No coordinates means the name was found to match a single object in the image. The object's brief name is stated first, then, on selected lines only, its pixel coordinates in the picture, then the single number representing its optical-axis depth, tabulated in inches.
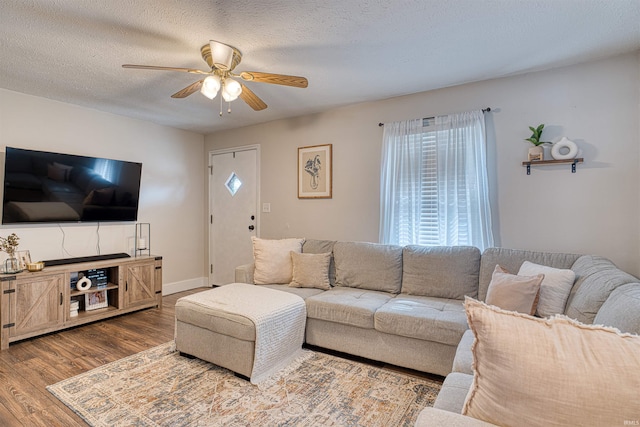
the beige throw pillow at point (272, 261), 124.3
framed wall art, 146.5
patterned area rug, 71.1
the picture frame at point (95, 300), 132.3
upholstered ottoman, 85.6
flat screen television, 118.1
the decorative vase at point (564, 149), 96.5
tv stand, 107.3
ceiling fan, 80.4
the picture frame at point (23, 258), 114.8
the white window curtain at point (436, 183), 112.0
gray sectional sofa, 71.1
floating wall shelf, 97.1
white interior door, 173.3
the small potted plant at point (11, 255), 111.0
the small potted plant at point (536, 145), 101.7
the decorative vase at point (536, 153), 102.0
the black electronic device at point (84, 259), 126.2
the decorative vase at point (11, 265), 110.6
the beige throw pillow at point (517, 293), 77.0
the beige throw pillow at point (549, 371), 28.8
